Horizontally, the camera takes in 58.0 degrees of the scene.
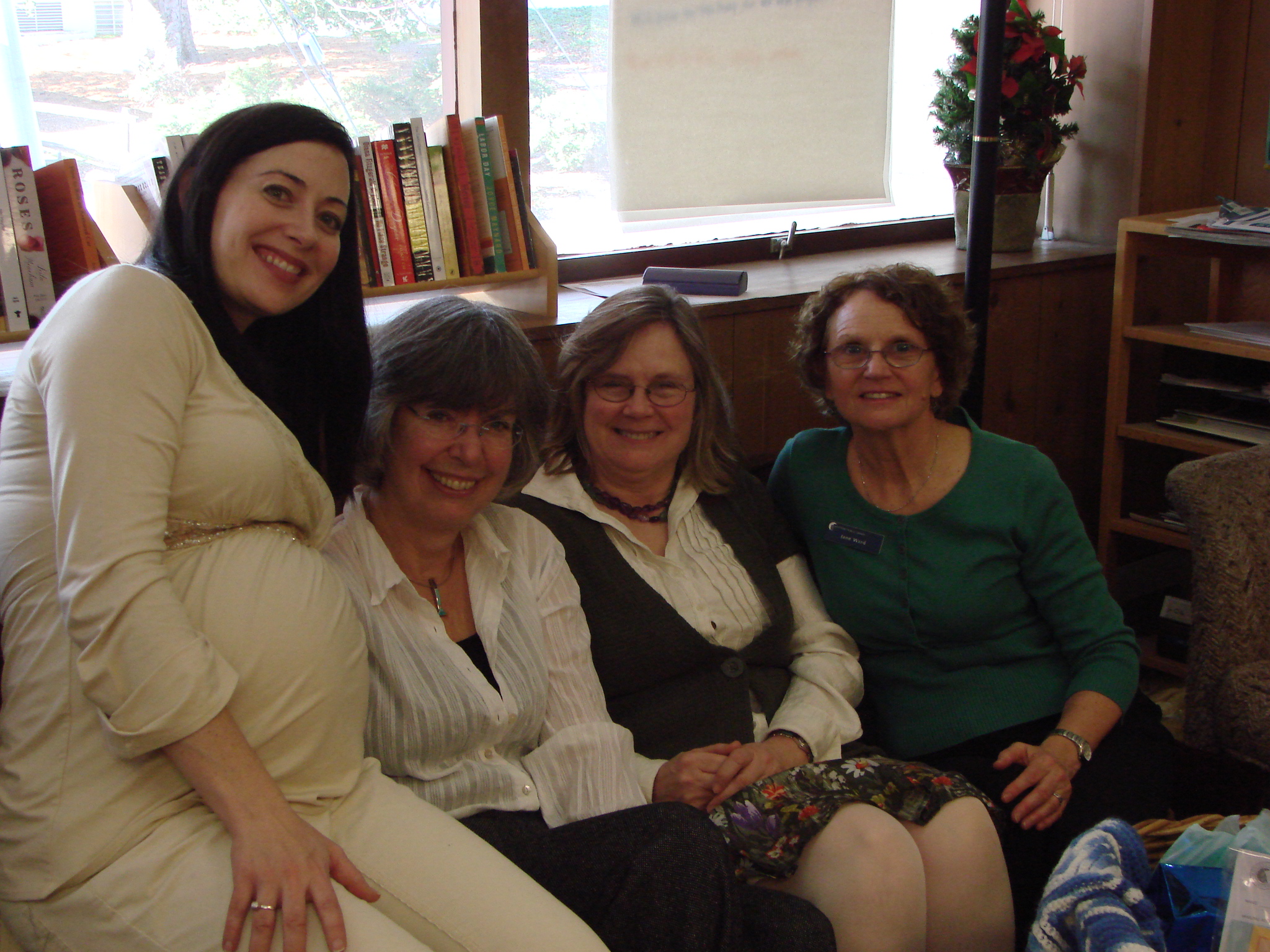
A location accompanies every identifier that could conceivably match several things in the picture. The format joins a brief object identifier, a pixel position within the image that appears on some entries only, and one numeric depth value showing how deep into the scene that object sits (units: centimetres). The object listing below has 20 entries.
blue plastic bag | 133
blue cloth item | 126
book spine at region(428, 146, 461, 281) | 205
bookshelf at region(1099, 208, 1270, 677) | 266
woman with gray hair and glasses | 138
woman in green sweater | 178
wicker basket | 155
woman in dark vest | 150
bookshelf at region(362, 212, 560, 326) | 205
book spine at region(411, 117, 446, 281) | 202
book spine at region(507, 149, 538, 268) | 209
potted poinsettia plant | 276
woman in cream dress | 112
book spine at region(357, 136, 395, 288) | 199
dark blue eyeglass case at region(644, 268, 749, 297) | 238
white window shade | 269
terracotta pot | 288
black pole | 215
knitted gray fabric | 189
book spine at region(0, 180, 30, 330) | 169
